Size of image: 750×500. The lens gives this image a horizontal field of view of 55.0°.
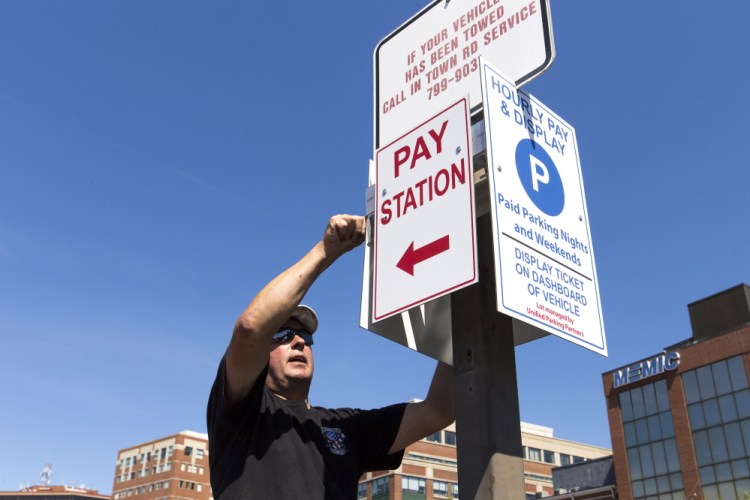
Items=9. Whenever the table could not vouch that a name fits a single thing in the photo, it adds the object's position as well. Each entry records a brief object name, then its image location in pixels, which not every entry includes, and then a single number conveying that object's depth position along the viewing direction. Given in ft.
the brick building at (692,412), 124.06
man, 9.34
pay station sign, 8.63
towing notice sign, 10.36
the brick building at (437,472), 211.92
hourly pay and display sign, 8.36
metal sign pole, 8.24
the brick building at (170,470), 305.94
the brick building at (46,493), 434.71
